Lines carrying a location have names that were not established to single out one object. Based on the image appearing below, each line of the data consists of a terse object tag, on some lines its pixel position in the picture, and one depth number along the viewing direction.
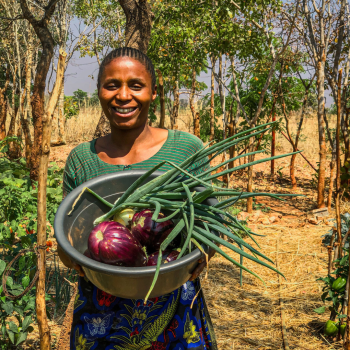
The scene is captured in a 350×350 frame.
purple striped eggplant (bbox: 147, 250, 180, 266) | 0.92
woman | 1.19
